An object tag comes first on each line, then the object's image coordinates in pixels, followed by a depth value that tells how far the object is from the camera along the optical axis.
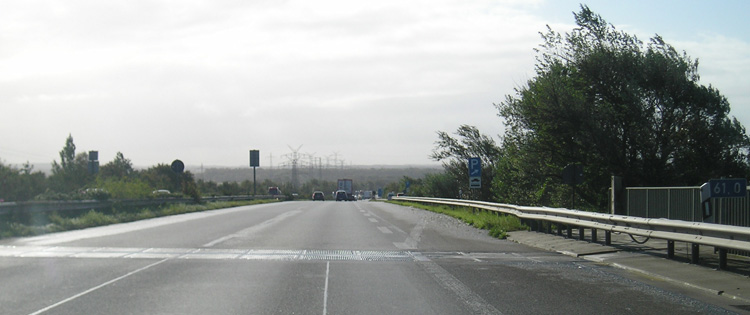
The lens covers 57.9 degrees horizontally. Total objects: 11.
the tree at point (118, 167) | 110.81
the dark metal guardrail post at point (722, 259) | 11.27
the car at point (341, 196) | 88.56
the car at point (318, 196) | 91.06
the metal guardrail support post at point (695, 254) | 12.03
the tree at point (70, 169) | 70.01
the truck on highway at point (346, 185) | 112.50
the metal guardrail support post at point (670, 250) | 12.95
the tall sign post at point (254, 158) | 82.31
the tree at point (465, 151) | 56.12
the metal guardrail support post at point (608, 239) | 15.47
